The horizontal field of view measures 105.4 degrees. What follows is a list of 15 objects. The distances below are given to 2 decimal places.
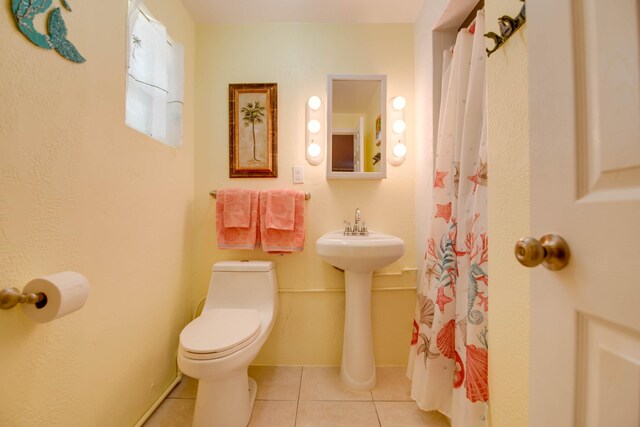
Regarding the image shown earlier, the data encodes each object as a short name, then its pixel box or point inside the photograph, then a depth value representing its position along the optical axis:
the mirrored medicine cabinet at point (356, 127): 1.51
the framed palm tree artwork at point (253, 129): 1.52
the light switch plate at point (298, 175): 1.52
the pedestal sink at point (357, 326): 1.24
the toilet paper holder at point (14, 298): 0.60
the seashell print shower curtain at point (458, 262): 0.88
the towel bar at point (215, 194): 1.46
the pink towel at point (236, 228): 1.44
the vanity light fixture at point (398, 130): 1.52
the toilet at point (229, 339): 0.94
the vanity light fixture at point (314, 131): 1.51
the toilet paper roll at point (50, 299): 0.62
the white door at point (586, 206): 0.31
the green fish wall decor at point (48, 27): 0.66
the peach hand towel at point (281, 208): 1.42
